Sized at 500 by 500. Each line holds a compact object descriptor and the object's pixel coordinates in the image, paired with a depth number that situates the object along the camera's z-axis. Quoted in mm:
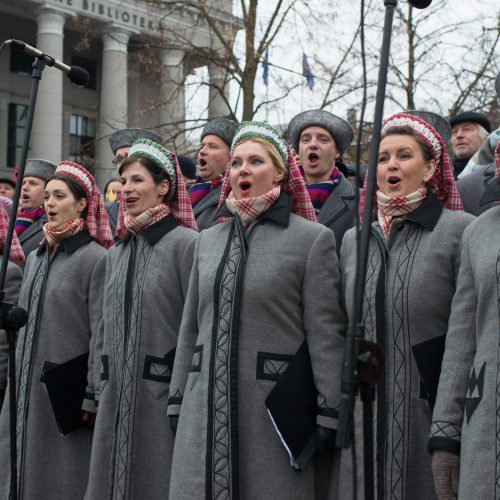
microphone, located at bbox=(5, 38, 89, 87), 4461
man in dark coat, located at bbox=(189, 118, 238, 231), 6105
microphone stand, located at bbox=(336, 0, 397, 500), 2441
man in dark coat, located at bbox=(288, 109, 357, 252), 5230
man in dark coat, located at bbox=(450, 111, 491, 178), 6828
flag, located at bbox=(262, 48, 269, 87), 15109
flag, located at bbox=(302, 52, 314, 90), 15016
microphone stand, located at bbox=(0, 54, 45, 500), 3965
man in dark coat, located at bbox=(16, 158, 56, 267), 7258
